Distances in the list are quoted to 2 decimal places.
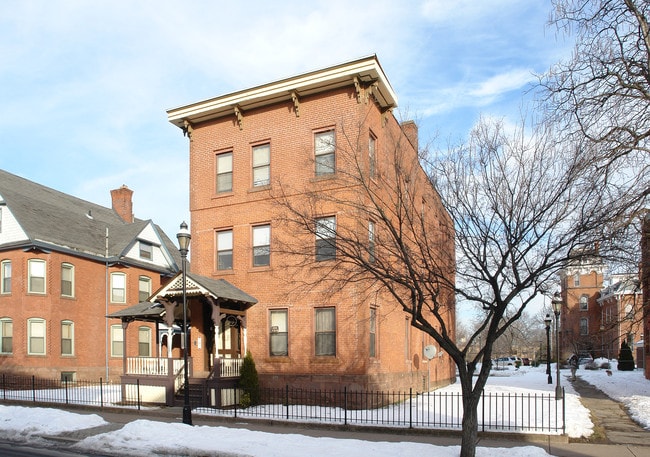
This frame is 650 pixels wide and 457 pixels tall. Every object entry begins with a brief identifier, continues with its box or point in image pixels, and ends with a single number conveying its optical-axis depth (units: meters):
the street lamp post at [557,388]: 21.37
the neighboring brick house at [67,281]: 28.56
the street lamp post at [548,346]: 32.31
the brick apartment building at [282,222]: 19.55
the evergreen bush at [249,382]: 19.42
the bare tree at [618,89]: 10.77
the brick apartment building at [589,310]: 67.75
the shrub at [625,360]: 48.81
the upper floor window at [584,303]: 77.44
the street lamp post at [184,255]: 14.30
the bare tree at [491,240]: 10.12
